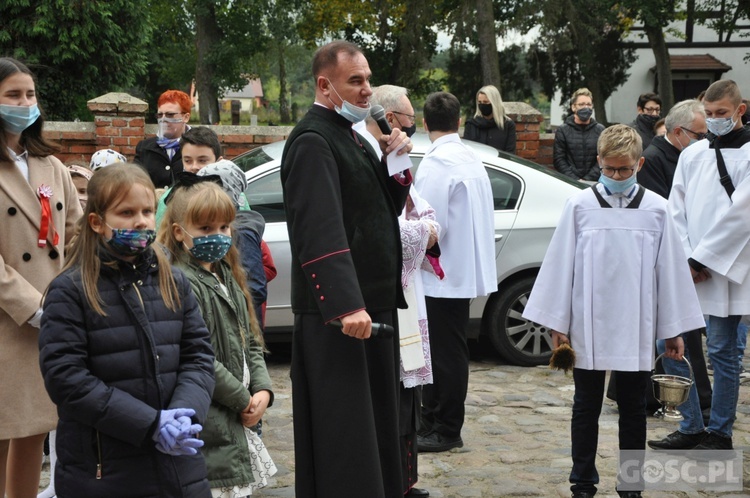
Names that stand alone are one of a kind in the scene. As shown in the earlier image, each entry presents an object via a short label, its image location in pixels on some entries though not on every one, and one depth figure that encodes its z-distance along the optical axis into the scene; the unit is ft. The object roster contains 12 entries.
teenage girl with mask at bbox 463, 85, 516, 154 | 33.22
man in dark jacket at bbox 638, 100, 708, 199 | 21.91
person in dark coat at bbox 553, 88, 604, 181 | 33.88
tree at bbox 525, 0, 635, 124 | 88.06
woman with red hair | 21.93
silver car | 24.43
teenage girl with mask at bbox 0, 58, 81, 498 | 13.06
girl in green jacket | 11.53
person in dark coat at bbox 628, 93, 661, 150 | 31.17
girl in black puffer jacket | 9.77
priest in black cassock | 12.32
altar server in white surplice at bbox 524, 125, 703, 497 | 15.33
